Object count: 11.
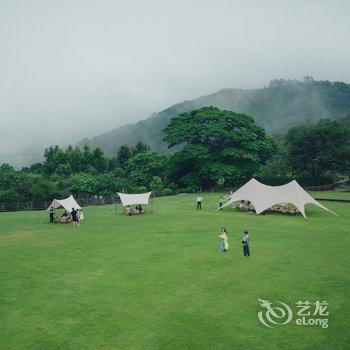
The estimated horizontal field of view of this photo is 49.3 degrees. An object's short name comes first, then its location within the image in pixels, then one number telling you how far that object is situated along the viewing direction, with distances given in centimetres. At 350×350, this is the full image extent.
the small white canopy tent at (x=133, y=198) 3813
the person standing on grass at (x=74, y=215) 3189
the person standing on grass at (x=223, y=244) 2131
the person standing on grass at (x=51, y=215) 3550
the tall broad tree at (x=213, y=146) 5956
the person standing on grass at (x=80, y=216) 3525
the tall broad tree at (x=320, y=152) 5847
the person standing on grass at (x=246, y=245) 2014
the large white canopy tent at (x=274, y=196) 3394
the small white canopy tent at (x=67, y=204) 3556
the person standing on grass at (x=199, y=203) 4043
